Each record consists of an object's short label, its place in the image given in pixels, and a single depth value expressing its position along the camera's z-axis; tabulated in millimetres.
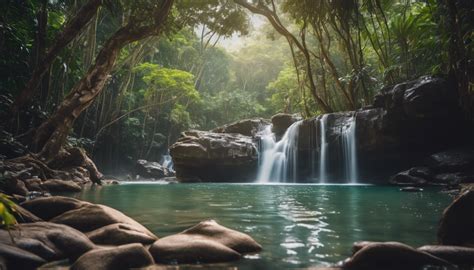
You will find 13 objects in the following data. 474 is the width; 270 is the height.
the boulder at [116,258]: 2867
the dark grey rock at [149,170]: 25694
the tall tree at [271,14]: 15859
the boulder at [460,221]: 3621
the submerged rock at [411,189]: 10973
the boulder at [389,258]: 2982
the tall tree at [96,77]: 11797
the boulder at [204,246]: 3273
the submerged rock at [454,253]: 3010
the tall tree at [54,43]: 10344
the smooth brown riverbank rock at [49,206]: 4754
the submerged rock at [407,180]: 13227
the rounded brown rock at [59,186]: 10391
